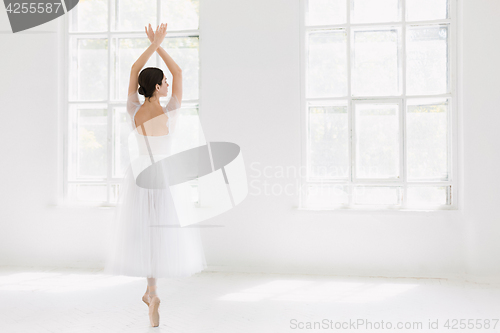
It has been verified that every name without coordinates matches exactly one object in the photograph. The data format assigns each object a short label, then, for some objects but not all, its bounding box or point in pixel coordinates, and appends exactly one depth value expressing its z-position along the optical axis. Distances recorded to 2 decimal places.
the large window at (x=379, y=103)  3.82
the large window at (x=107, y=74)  4.18
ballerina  2.53
